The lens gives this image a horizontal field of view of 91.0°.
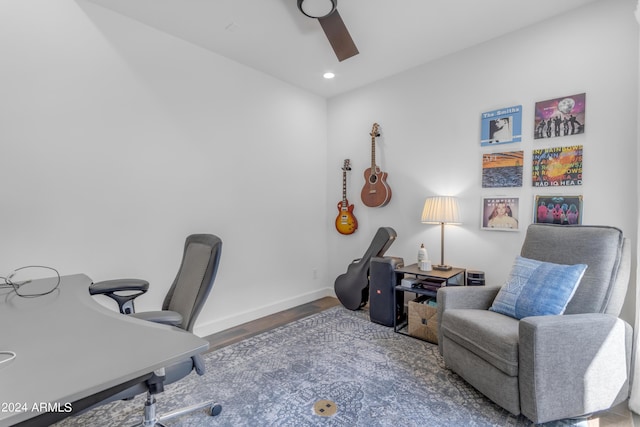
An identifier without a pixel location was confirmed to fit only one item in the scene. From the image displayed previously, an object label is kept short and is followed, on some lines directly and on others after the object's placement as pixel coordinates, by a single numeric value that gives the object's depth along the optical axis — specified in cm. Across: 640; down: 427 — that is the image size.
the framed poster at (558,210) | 225
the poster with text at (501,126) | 254
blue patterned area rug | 167
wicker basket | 251
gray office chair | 124
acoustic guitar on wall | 336
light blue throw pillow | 176
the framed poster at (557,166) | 226
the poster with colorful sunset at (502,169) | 253
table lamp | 273
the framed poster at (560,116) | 225
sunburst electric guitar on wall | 367
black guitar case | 313
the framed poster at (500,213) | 255
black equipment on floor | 284
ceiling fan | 193
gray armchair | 152
